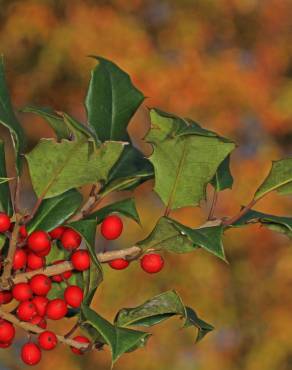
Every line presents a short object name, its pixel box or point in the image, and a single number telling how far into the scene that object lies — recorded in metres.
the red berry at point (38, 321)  0.78
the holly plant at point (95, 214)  0.74
